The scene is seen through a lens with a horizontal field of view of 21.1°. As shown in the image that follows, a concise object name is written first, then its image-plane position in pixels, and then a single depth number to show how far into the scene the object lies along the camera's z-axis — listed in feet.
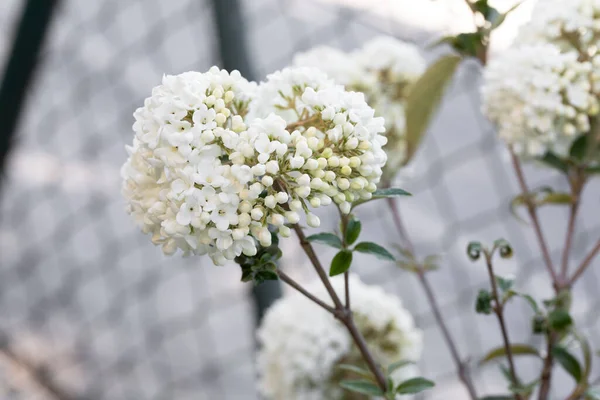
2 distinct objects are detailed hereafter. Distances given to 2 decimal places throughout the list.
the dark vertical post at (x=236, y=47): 4.12
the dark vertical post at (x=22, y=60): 5.30
